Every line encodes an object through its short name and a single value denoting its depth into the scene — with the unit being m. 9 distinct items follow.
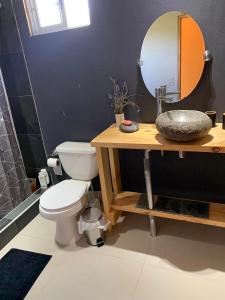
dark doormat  1.58
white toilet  1.76
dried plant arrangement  1.89
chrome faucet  1.73
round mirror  1.61
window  1.97
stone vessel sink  1.37
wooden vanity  1.45
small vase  1.88
